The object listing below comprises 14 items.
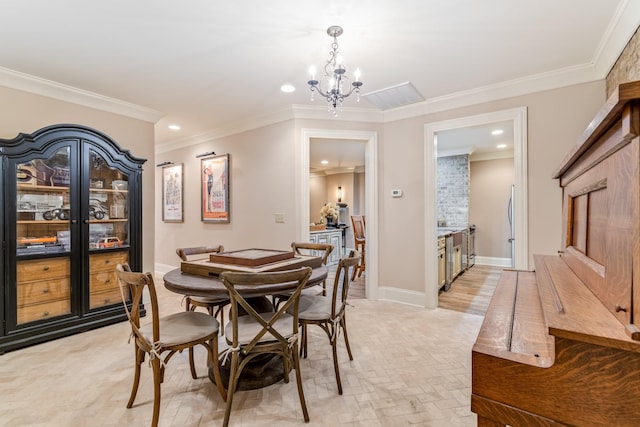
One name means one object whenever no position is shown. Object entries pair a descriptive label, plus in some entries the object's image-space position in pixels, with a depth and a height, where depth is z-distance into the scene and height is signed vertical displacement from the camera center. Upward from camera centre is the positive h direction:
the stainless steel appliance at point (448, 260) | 4.29 -0.72
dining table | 1.65 -0.45
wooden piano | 0.66 -0.29
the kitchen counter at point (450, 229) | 5.14 -0.33
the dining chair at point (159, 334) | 1.54 -0.67
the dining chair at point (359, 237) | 5.16 -0.45
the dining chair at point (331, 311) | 1.94 -0.67
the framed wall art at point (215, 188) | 4.49 +0.36
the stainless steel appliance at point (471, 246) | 5.94 -0.71
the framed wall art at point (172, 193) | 5.18 +0.32
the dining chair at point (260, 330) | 1.48 -0.67
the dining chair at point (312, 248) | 2.61 -0.36
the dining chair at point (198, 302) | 2.05 -0.70
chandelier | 2.12 +1.27
